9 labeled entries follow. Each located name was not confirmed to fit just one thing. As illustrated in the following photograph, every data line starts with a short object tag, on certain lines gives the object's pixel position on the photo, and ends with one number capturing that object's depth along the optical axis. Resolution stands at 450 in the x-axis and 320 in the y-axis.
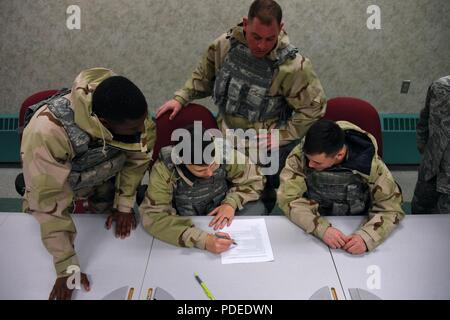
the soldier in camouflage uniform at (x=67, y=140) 1.24
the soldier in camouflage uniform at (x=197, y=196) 1.49
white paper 1.42
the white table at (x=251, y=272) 1.29
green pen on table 1.27
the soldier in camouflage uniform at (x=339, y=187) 1.45
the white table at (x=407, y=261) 1.30
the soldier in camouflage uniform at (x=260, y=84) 1.70
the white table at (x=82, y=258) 1.32
